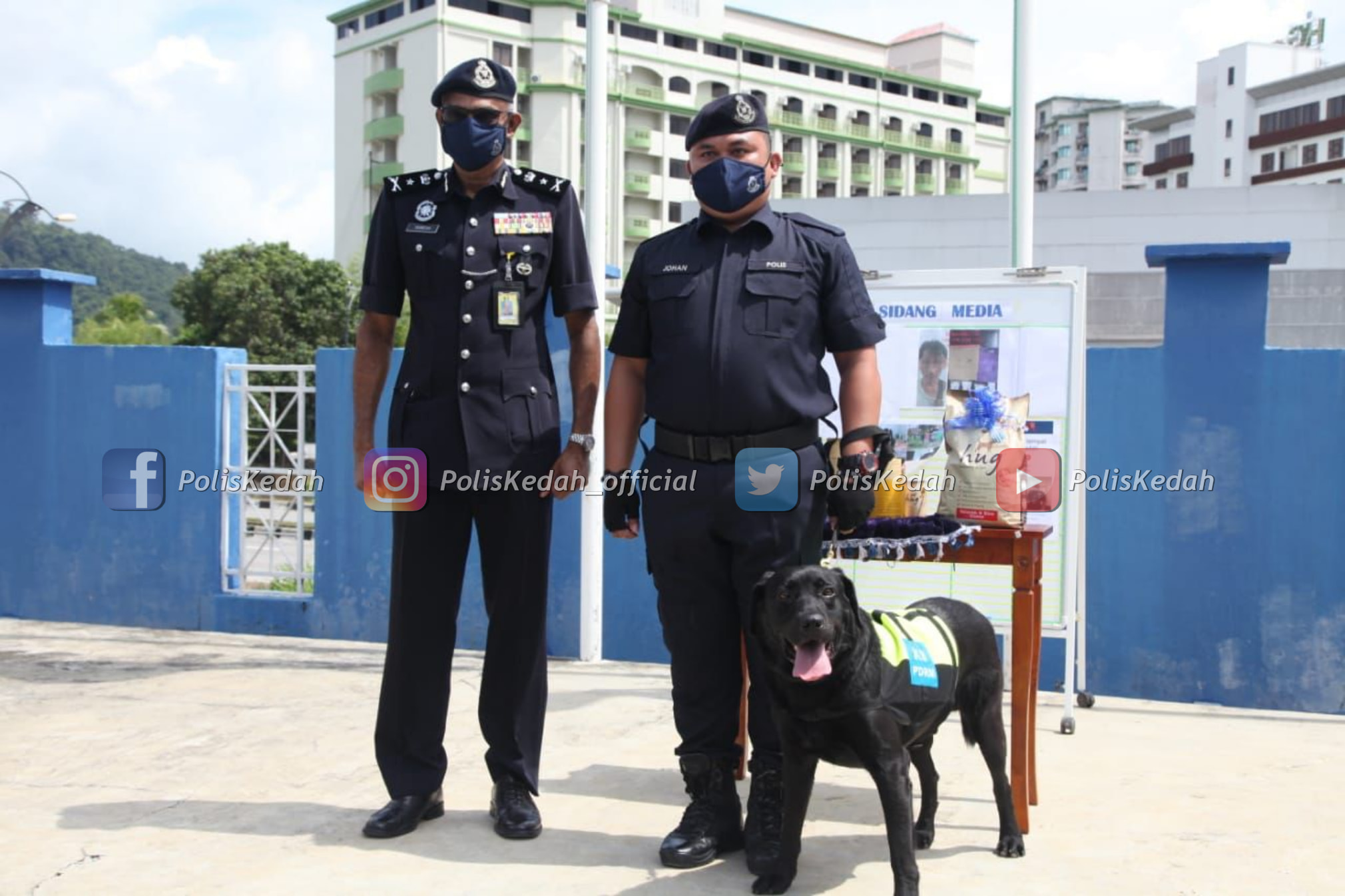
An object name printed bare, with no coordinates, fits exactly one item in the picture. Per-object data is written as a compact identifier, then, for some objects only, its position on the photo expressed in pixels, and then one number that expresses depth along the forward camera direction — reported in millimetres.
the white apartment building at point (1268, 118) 71938
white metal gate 7148
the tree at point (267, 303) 42281
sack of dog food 4184
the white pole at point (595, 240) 6488
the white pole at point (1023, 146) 5605
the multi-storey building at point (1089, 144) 98562
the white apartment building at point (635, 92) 71938
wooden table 3992
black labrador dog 3092
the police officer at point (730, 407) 3525
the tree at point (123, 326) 48344
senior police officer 3789
